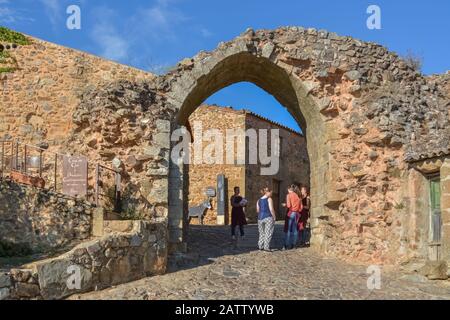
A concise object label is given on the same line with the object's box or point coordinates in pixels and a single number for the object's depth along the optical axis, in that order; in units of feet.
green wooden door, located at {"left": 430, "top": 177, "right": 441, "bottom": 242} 29.12
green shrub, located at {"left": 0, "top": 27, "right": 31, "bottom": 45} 47.75
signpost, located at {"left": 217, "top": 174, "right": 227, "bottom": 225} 68.54
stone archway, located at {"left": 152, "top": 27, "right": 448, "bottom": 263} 31.58
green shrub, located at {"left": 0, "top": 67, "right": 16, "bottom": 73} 47.23
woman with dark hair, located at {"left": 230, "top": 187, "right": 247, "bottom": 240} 37.37
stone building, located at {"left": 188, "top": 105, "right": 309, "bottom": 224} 70.13
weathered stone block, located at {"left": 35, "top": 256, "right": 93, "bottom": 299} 19.95
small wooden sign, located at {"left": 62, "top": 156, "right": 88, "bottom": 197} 28.25
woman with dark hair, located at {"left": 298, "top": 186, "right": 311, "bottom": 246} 38.83
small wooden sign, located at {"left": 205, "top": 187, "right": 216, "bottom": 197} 69.62
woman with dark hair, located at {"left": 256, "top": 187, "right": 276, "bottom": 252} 33.71
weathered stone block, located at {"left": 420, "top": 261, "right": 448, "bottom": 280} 26.58
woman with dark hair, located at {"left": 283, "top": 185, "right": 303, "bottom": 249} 36.37
